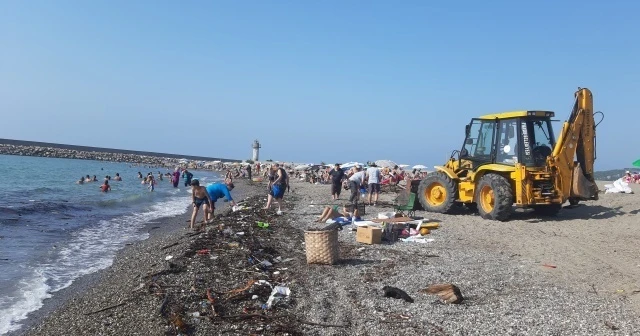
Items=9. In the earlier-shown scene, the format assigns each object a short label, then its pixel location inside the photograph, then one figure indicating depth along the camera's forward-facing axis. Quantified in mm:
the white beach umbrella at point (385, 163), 38506
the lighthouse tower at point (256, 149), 67875
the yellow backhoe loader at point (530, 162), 11586
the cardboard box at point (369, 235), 9456
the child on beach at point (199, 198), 12251
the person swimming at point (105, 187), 25658
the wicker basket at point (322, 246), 7559
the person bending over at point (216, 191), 12586
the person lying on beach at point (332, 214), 12671
